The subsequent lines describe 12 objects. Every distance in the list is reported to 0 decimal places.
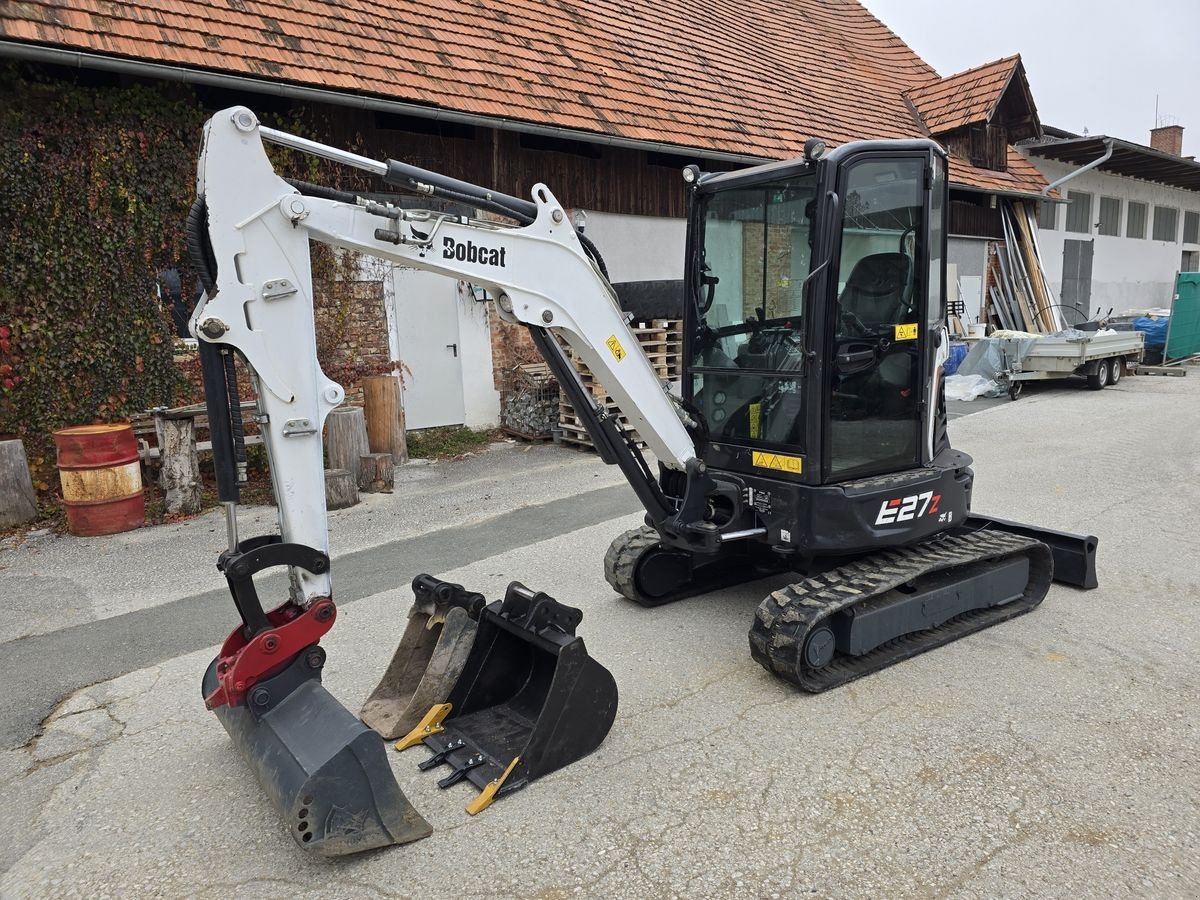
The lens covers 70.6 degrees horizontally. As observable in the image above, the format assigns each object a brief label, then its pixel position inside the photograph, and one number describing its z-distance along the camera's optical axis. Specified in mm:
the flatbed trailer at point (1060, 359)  13711
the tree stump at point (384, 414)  9430
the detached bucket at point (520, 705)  3371
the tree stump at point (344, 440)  8477
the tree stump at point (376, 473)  8484
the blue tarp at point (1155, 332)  17484
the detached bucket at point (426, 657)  3732
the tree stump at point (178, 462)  7707
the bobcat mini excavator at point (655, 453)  3023
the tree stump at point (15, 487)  7297
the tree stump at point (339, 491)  7898
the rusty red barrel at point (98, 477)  7070
